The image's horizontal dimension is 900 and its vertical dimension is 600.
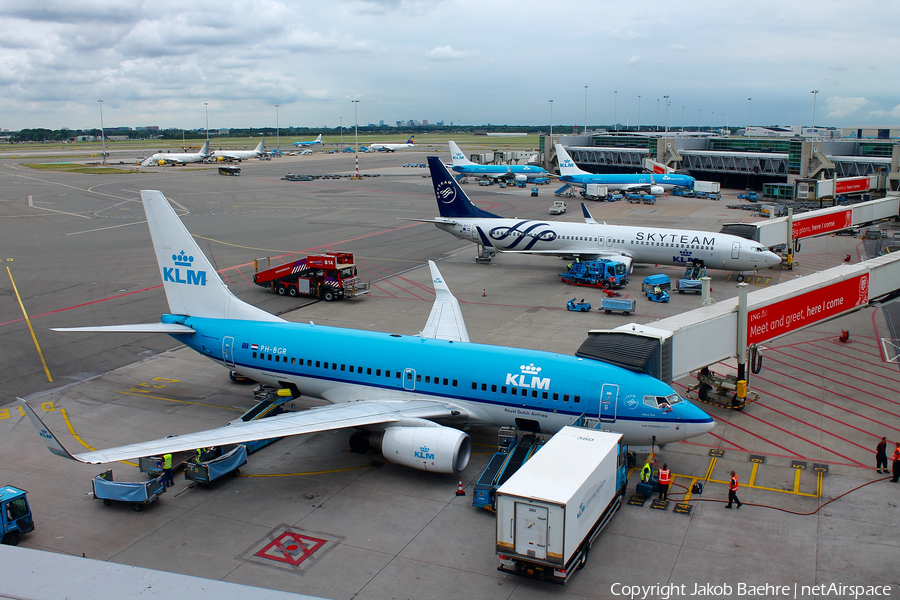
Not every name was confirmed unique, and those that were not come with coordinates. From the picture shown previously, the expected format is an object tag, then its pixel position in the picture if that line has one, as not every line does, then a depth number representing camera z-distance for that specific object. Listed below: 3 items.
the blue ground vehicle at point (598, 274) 52.95
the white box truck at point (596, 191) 112.62
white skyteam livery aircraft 53.75
